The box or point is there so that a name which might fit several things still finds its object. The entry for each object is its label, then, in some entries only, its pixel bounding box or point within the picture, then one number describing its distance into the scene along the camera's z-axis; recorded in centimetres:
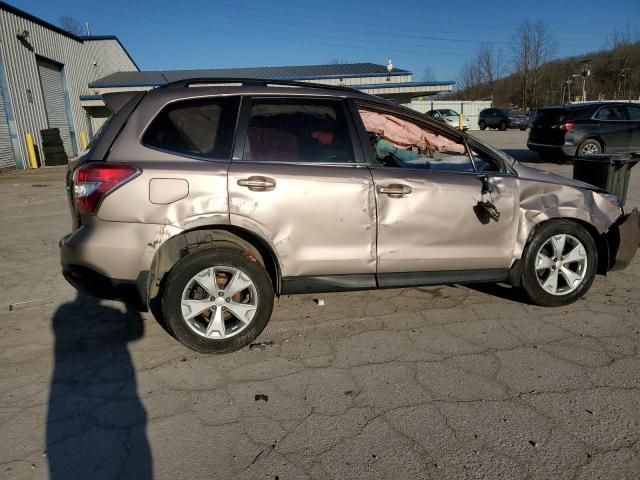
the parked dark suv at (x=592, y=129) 1259
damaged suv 308
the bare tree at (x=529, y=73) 6122
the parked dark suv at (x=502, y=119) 3522
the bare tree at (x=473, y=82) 7450
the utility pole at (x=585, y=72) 4518
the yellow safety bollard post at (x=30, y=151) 1588
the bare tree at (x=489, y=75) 7044
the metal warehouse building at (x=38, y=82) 1509
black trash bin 506
